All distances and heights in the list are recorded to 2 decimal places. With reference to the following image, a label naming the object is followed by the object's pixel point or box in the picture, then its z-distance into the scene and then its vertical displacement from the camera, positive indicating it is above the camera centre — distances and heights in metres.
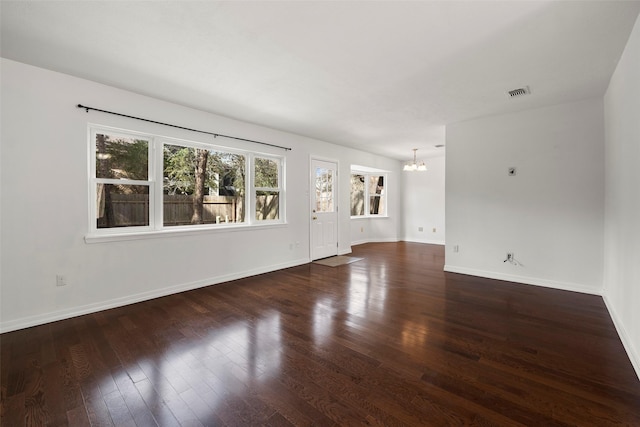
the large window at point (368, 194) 8.19 +0.51
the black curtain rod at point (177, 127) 3.03 +1.13
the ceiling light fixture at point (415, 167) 6.71 +1.08
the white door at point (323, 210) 5.79 +0.02
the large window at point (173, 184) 3.28 +0.37
